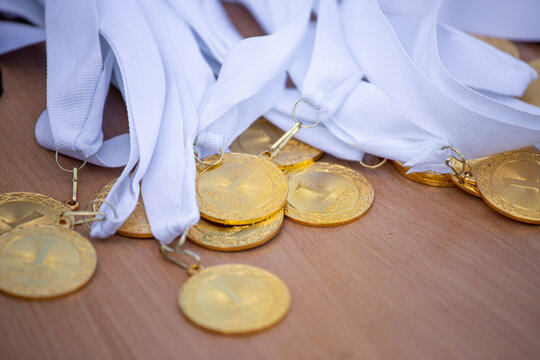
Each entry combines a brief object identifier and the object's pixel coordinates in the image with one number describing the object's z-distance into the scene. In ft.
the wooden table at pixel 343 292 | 1.96
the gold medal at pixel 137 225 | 2.33
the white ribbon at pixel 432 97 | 2.66
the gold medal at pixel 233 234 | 2.31
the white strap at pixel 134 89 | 2.37
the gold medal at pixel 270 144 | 2.83
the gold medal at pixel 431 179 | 2.78
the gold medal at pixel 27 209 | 2.32
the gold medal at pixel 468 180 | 2.71
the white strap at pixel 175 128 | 2.32
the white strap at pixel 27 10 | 3.59
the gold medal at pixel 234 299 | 1.98
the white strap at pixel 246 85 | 2.74
